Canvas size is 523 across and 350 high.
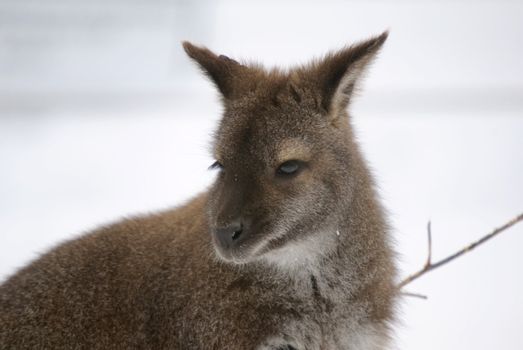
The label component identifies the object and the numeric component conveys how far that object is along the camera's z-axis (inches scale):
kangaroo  412.5
